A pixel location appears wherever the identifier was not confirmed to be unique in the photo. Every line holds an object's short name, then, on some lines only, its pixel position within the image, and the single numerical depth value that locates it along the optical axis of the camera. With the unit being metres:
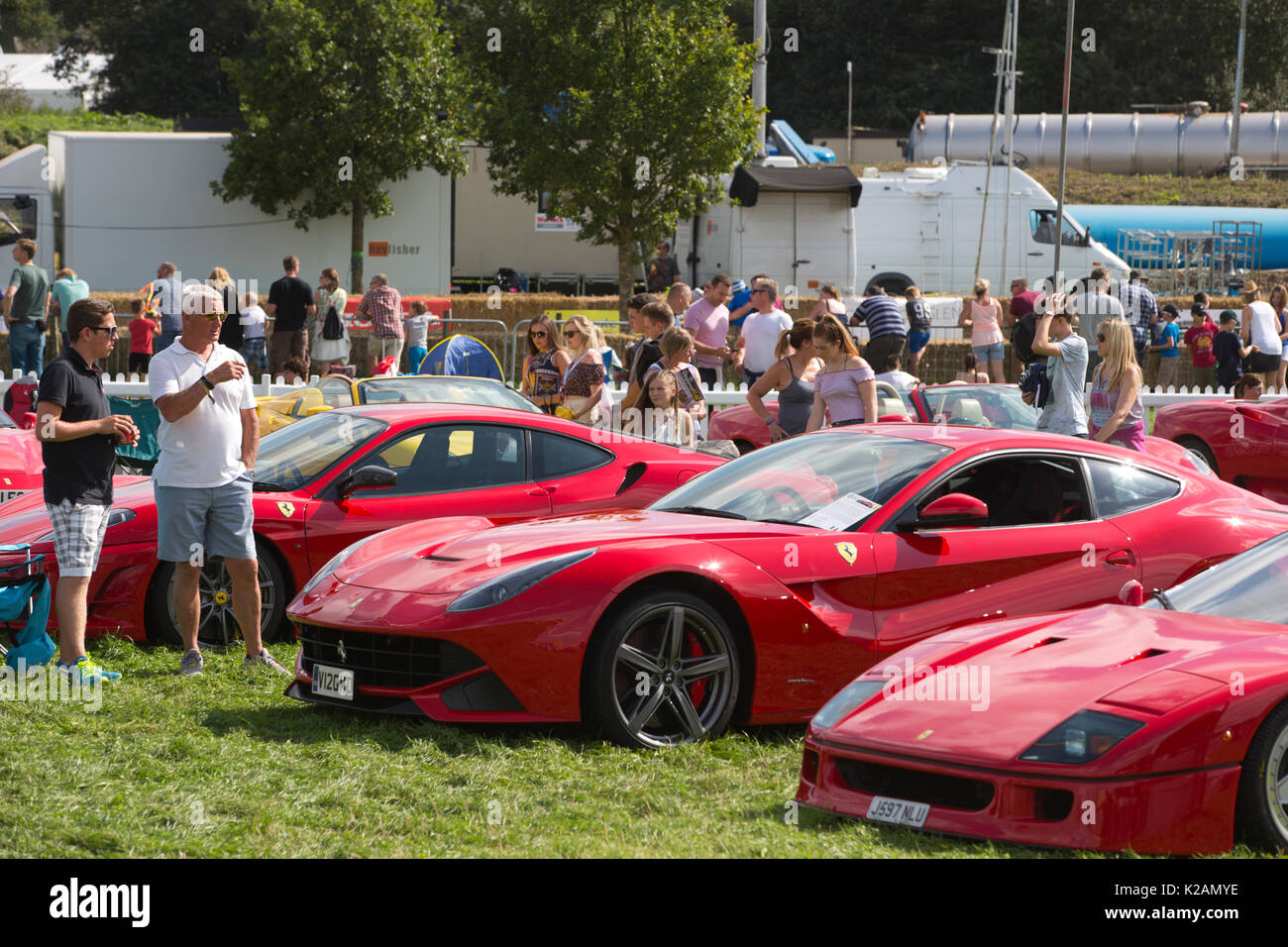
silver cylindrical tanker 45.84
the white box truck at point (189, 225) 30.09
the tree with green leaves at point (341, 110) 31.95
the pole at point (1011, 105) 30.19
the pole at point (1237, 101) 45.06
